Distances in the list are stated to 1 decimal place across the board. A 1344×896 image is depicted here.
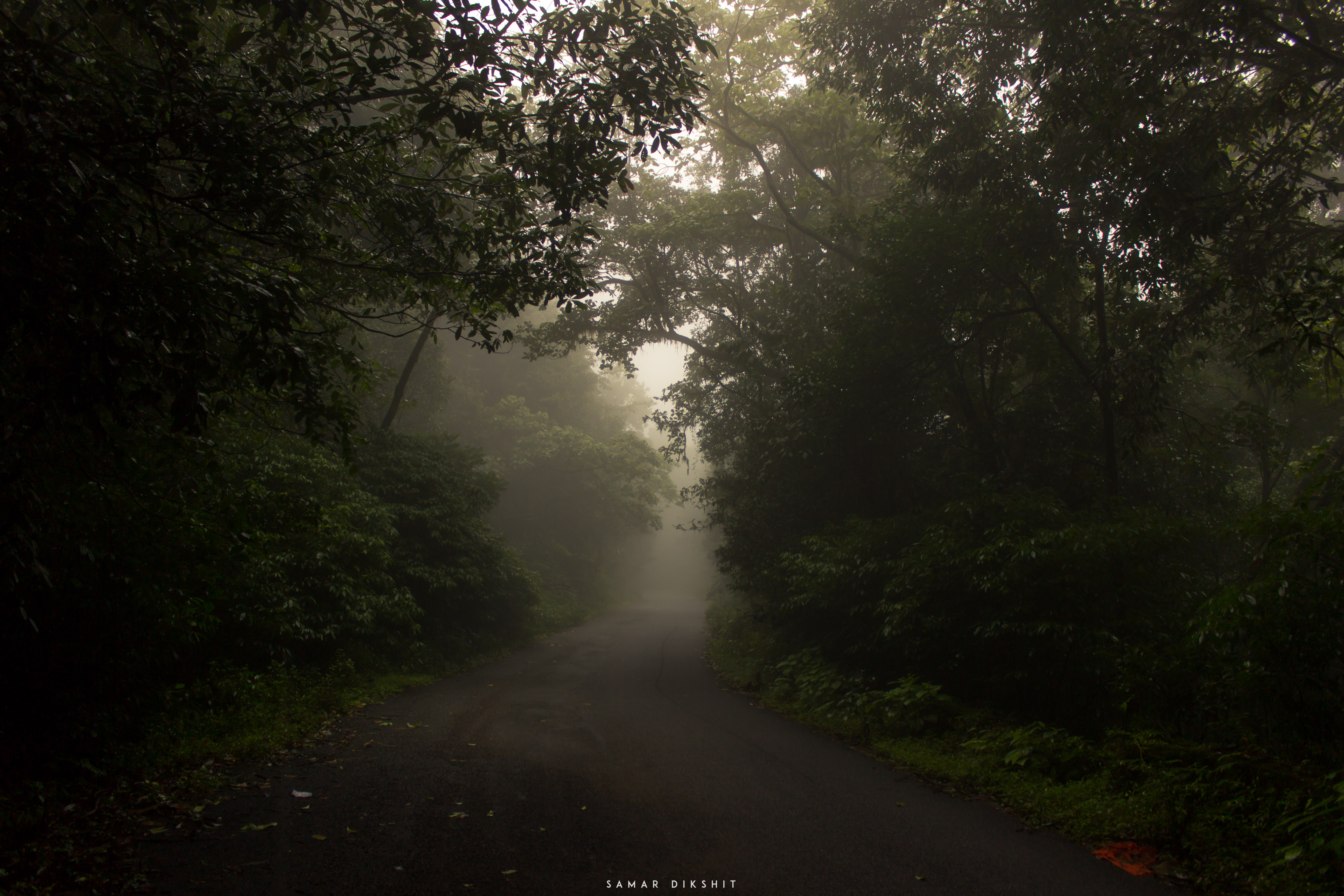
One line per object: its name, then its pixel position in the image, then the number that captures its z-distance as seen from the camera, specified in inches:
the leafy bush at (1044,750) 216.7
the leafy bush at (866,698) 297.0
